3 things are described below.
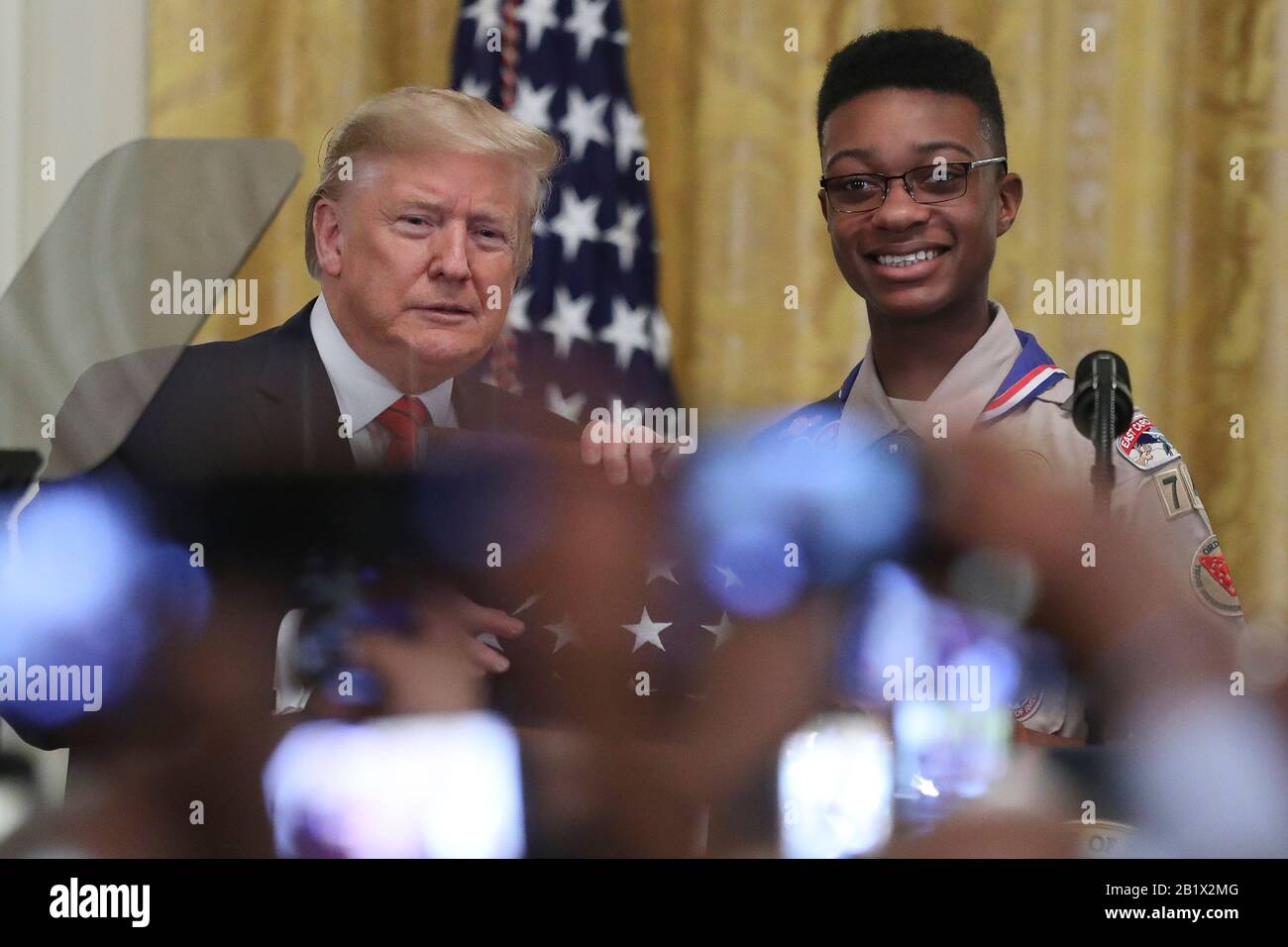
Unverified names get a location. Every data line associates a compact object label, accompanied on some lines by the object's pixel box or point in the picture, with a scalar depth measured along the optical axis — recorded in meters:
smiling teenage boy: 1.46
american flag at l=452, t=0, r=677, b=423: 1.71
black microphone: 1.43
